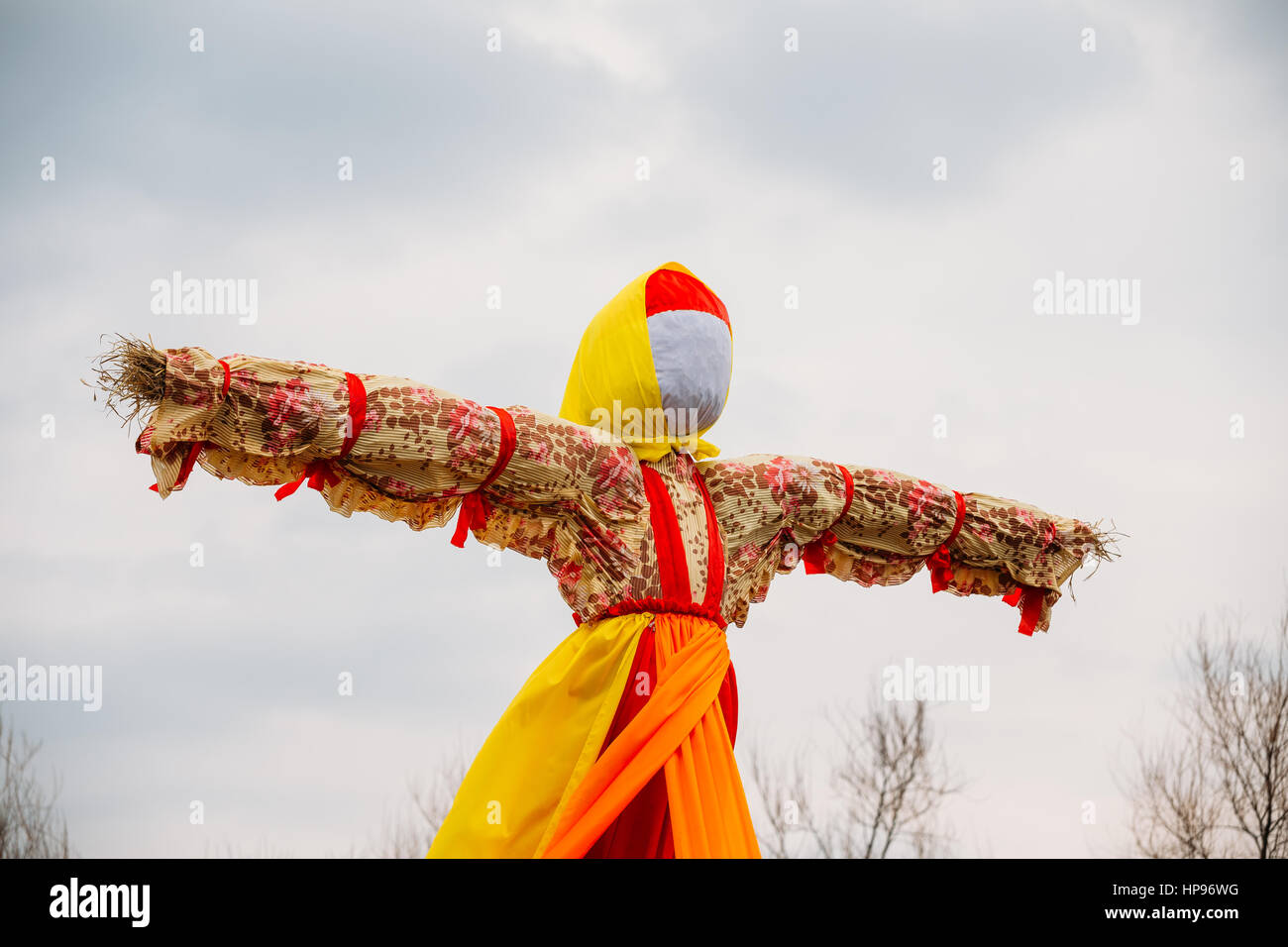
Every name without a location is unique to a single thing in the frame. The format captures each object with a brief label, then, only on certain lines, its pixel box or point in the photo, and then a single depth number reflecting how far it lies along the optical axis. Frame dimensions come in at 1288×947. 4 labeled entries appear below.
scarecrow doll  3.81
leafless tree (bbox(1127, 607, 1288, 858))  10.08
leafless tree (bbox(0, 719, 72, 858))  11.45
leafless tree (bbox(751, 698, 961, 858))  11.10
